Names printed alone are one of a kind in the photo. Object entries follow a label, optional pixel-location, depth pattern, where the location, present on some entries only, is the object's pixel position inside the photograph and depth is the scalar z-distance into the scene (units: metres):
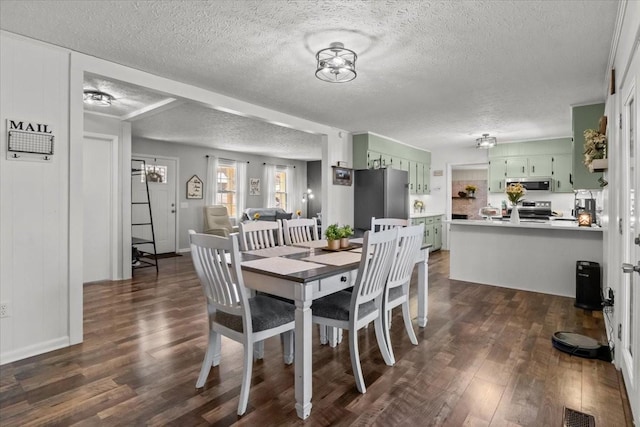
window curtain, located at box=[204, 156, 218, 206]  7.90
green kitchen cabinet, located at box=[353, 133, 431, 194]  5.98
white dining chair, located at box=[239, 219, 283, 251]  2.92
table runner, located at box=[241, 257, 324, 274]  2.04
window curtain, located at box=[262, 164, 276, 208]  9.16
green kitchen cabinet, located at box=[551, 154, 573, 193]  6.13
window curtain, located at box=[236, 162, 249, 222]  8.54
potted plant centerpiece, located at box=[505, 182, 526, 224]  4.40
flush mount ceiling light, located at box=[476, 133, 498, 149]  5.88
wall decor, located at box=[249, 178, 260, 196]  8.84
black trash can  3.62
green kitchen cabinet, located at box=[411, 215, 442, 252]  7.07
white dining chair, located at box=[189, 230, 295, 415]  1.84
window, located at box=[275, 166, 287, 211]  9.65
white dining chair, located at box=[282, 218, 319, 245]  3.27
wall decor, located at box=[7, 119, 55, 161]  2.46
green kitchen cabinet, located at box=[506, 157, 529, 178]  6.54
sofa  8.12
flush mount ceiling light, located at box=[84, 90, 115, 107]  3.79
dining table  1.84
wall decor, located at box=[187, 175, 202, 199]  7.62
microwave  6.19
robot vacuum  2.50
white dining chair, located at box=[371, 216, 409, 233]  3.60
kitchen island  4.11
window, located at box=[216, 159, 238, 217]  8.20
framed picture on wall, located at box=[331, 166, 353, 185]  5.64
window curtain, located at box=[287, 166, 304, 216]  9.89
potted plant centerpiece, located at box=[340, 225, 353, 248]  2.85
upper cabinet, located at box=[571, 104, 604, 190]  3.97
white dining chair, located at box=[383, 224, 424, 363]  2.43
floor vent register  1.77
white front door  6.83
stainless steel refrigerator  5.78
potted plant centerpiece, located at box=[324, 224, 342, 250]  2.78
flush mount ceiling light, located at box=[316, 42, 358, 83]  2.65
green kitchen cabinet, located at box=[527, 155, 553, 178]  6.31
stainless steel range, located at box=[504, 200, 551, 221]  6.39
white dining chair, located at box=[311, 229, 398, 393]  2.06
